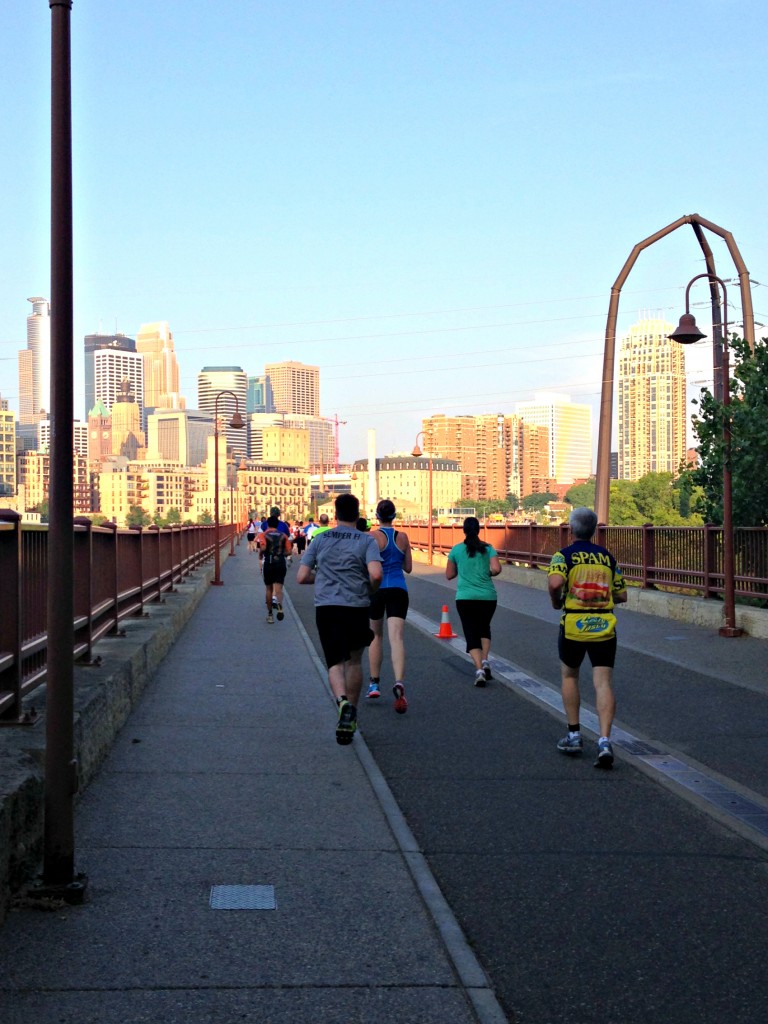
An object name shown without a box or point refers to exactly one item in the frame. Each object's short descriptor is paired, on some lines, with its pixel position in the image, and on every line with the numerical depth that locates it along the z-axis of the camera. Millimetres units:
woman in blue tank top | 11477
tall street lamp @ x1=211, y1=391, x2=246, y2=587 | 34719
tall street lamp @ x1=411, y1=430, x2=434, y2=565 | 52525
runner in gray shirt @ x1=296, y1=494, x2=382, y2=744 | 9227
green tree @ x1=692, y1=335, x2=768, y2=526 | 18469
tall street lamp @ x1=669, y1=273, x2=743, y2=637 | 17594
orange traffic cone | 17734
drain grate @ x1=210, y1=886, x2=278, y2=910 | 5234
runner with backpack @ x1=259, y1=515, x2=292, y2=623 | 20328
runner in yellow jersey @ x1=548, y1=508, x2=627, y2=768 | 8508
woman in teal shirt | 12383
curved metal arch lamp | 24234
